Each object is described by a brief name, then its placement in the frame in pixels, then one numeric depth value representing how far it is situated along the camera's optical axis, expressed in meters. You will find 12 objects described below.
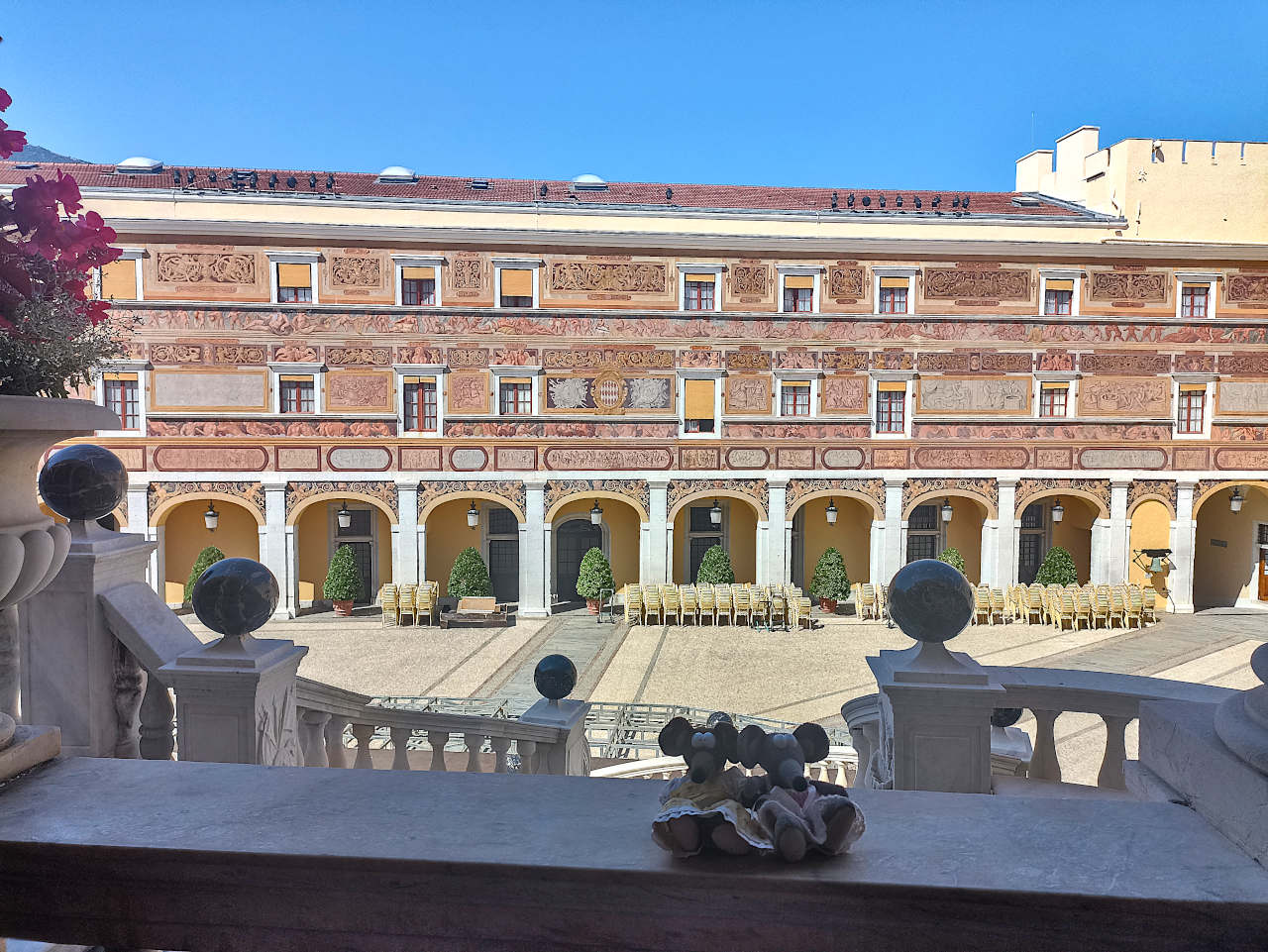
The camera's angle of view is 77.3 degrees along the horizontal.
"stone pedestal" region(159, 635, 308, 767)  2.67
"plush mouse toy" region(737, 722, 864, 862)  1.31
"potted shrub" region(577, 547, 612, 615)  17.62
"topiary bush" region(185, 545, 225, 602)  16.02
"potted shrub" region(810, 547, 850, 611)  17.64
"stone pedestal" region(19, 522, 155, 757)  2.90
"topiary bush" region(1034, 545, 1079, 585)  17.84
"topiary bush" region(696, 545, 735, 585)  17.79
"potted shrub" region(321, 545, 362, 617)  17.05
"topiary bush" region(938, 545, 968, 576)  17.41
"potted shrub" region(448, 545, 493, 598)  17.17
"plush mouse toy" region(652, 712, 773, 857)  1.31
